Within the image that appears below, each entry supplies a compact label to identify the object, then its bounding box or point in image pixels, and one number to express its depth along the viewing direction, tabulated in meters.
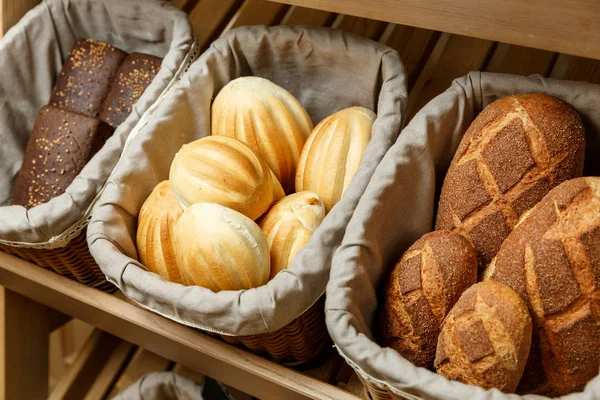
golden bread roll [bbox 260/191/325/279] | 0.90
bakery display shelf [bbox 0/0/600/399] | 0.70
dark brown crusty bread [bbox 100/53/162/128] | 1.21
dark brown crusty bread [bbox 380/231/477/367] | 0.78
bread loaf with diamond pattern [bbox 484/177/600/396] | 0.70
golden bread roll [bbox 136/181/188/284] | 0.92
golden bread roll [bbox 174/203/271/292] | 0.83
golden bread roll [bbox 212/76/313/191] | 1.04
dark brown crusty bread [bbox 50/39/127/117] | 1.26
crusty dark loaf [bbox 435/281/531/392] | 0.69
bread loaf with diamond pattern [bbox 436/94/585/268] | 0.84
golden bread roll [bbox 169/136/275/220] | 0.91
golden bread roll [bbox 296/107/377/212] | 0.98
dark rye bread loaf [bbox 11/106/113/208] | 1.11
